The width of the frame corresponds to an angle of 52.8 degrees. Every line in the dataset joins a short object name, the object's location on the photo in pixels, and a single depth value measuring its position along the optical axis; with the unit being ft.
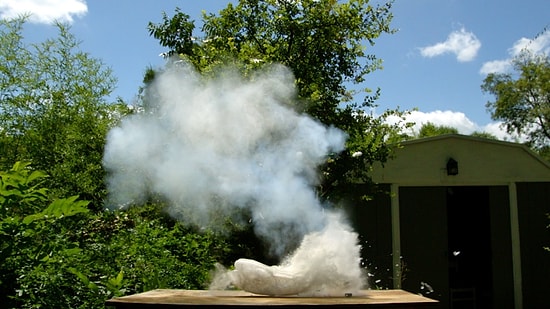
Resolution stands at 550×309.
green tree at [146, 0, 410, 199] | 21.34
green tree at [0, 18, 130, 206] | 22.39
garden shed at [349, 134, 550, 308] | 27.73
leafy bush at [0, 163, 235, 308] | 13.24
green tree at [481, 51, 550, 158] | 92.02
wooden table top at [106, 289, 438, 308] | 11.07
